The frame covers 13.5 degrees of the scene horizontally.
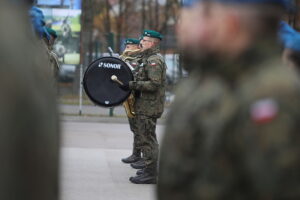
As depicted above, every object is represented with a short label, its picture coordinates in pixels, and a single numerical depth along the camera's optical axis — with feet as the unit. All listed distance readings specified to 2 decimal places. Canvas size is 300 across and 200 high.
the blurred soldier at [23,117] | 8.90
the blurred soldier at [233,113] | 10.20
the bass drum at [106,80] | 51.43
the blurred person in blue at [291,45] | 26.46
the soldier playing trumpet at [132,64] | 52.11
